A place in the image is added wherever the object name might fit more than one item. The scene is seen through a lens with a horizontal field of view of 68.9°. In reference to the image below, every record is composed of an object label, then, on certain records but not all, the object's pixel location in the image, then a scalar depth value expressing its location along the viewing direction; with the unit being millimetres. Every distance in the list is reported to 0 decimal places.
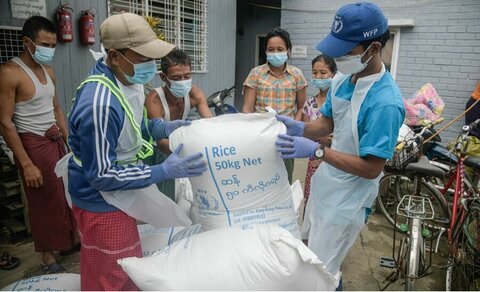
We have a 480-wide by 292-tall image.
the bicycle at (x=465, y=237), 2256
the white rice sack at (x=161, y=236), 1659
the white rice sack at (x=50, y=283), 1641
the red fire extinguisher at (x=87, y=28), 3650
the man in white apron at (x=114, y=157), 1251
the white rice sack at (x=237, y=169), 1454
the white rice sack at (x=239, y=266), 1241
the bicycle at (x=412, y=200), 2166
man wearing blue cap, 1513
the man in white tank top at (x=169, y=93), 2258
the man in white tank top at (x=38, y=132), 2314
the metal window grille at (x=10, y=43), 2914
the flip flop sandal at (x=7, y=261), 2580
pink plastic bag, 3947
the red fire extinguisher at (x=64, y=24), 3368
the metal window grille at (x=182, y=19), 4562
